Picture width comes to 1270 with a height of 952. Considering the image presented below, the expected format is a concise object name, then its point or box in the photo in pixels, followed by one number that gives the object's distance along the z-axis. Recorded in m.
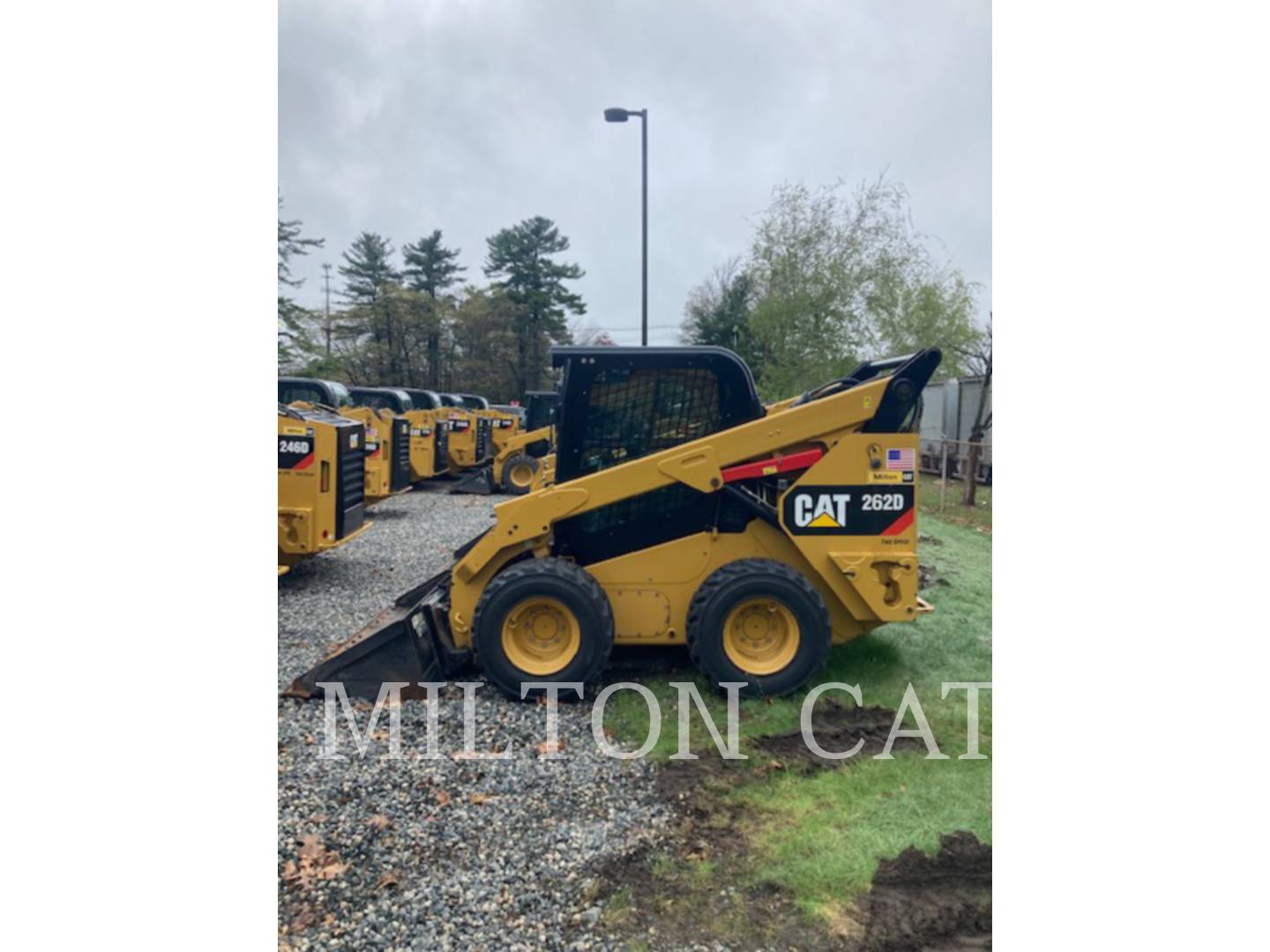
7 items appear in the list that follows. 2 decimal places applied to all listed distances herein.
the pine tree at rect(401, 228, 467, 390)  36.28
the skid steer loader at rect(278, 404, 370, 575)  7.26
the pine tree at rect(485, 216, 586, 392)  35.78
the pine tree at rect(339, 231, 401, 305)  35.94
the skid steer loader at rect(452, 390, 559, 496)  16.42
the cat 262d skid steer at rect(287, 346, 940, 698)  4.62
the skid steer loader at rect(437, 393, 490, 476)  17.66
